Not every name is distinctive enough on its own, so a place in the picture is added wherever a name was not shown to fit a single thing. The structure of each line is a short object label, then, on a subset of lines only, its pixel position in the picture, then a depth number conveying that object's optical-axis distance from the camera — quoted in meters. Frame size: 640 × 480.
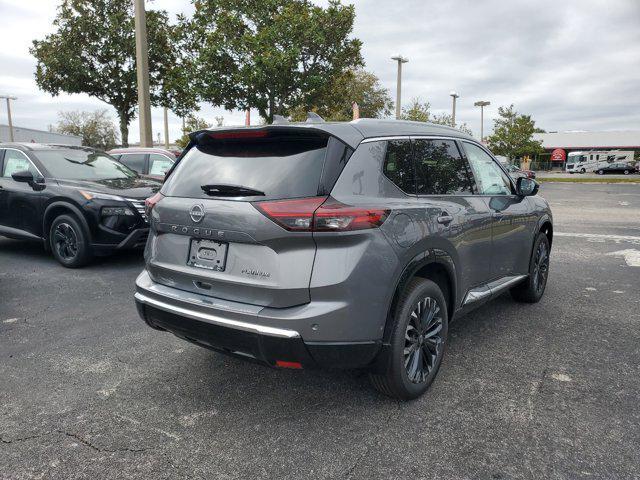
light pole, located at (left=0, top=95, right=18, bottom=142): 48.17
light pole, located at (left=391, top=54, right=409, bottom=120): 23.23
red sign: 53.35
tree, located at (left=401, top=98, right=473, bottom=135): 32.17
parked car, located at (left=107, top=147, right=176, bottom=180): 11.23
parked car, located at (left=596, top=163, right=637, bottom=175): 57.12
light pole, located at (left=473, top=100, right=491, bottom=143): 44.81
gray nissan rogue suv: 2.60
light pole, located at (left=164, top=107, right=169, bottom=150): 41.11
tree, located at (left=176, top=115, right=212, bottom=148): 44.12
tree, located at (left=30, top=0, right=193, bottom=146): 20.17
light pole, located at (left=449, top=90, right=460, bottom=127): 35.38
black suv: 6.59
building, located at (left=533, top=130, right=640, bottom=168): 77.81
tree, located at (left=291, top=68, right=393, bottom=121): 35.84
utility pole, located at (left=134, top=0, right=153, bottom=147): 12.47
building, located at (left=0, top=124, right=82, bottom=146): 54.28
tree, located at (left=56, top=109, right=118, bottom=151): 73.26
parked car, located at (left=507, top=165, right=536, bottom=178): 33.12
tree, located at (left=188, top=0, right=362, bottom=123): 20.19
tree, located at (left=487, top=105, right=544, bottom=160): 55.80
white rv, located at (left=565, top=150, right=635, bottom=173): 63.56
